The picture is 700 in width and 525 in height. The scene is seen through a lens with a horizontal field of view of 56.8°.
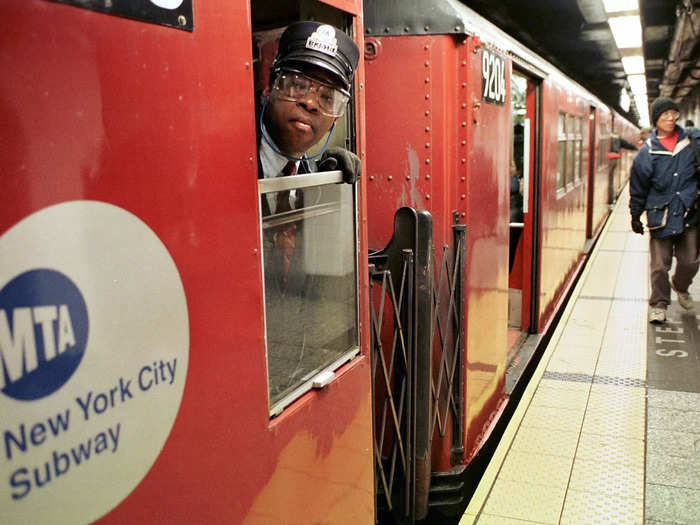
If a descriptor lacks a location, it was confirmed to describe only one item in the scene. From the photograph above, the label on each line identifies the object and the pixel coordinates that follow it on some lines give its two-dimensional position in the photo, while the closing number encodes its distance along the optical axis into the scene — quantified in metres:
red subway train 0.96
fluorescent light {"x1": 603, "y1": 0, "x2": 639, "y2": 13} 7.62
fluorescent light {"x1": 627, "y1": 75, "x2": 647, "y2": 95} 16.92
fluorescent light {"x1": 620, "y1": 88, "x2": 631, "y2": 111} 20.64
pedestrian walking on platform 5.73
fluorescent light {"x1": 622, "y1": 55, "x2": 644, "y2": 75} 12.86
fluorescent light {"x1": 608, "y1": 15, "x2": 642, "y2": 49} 8.88
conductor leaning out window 1.69
